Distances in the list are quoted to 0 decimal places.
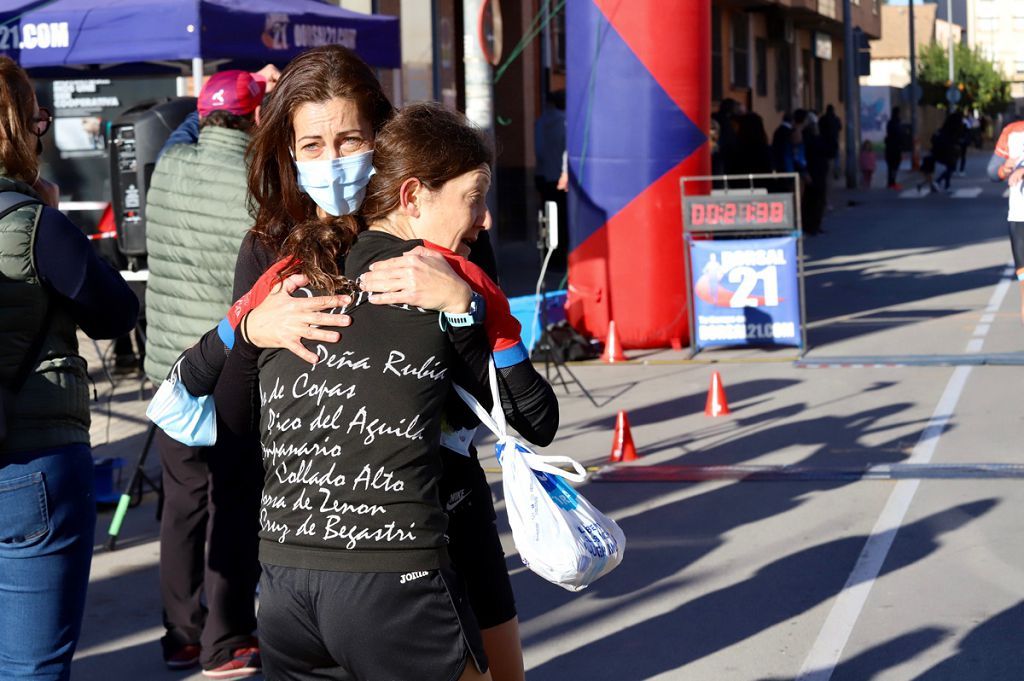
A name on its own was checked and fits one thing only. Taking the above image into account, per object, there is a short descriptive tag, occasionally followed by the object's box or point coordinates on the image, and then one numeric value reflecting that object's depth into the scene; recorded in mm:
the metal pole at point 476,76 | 11039
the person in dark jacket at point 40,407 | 3449
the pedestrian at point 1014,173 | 11516
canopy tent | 9047
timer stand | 11469
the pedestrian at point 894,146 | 36812
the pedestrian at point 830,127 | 29178
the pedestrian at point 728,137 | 18391
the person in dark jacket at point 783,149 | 22453
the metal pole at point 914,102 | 48575
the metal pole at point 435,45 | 15152
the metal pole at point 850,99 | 36328
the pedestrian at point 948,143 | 33656
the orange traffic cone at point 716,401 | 9305
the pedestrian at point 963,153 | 44619
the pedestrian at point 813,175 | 24188
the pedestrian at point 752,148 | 18188
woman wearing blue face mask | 2654
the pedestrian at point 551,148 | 17172
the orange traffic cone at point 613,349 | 11648
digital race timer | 11594
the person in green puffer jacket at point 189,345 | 4918
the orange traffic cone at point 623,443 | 8125
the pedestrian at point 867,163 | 38125
